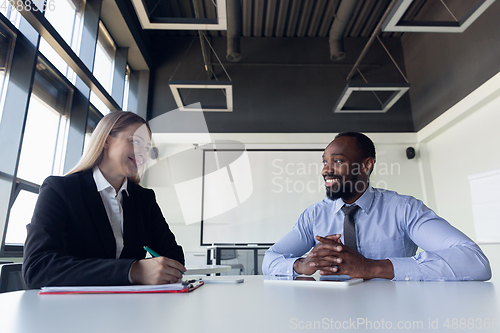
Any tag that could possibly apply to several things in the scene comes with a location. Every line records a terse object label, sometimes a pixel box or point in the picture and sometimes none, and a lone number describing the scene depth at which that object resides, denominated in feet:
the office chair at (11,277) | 4.86
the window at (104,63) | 14.98
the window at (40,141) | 9.53
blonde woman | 3.46
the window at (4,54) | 9.09
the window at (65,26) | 11.09
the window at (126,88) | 18.94
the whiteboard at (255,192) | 18.78
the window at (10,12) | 8.88
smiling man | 4.24
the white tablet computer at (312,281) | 3.45
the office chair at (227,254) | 17.97
